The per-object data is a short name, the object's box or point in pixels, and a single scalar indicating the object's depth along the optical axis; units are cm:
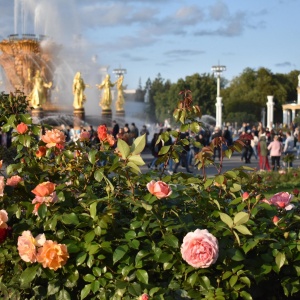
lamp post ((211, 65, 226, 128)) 4622
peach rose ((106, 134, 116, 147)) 399
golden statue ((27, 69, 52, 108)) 2956
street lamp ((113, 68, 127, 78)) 4294
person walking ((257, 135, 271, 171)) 1902
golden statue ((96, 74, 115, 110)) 3192
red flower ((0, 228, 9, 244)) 310
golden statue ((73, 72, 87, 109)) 2984
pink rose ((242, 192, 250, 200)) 334
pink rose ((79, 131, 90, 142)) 411
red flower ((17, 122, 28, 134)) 362
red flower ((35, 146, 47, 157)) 371
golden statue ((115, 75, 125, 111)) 3450
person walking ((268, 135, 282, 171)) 1873
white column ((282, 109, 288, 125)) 6868
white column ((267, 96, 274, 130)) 5362
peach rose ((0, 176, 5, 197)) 318
